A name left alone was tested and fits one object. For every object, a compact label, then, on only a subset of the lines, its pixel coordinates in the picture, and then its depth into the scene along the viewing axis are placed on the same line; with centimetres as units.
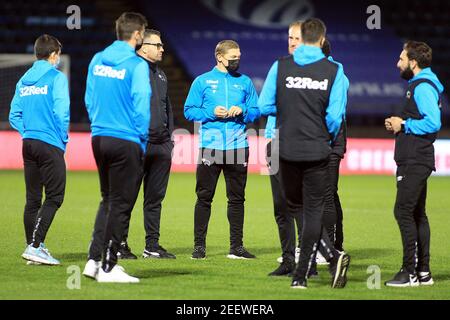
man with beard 1534
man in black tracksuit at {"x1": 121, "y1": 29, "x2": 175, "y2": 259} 1855
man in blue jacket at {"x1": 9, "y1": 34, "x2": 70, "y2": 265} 1711
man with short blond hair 1887
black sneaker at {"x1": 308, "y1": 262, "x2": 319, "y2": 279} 1580
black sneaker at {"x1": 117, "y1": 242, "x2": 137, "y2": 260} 1855
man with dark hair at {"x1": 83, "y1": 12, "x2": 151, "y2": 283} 1461
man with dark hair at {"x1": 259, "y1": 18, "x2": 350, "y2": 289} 1434
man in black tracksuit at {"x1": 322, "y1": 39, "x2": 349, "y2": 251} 1769
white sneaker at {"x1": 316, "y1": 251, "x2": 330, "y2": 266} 1834
